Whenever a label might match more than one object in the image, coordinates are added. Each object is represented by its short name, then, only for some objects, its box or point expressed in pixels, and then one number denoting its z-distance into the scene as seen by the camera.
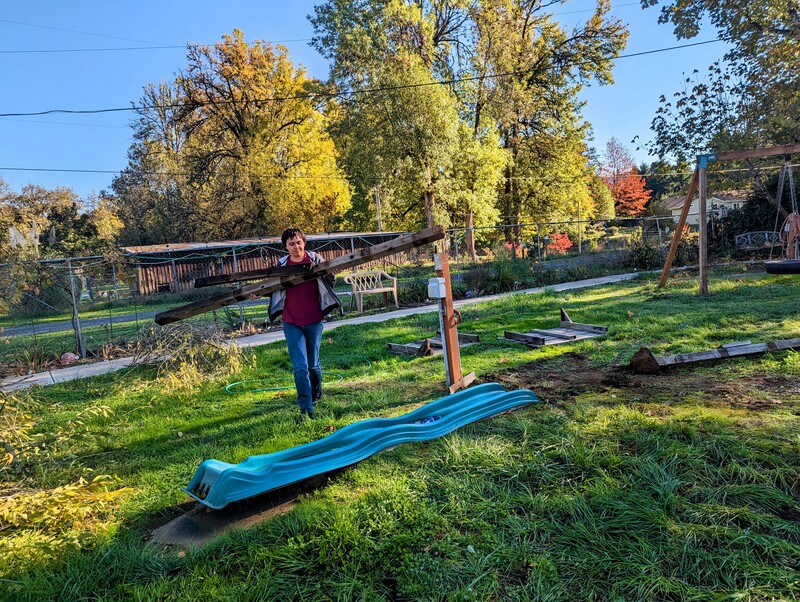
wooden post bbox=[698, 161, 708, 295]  10.71
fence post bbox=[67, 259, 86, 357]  9.91
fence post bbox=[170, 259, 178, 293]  24.60
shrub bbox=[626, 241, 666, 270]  19.28
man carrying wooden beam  4.92
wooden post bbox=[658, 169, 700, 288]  11.37
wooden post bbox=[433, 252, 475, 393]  5.21
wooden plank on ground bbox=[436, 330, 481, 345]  8.46
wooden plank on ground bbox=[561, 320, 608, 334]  8.18
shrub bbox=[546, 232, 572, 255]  34.59
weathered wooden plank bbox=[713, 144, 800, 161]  9.60
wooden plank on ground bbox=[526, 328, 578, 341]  7.87
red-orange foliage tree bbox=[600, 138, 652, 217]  51.81
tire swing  10.11
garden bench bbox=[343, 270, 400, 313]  13.99
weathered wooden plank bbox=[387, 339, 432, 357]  7.76
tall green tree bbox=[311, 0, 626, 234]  26.80
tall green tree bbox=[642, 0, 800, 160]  16.41
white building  22.55
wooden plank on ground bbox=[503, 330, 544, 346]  7.67
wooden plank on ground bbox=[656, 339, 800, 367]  5.58
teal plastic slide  3.14
